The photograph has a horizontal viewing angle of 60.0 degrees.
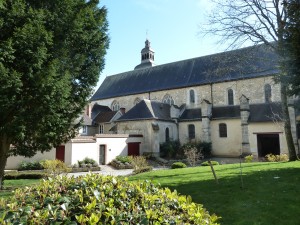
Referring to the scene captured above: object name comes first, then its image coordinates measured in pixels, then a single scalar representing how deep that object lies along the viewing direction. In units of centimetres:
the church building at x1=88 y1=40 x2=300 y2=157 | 2723
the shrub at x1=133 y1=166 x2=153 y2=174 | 1751
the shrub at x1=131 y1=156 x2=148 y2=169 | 1982
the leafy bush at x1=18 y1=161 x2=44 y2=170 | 2108
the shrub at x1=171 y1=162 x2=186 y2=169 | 1919
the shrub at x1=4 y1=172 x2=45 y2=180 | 1656
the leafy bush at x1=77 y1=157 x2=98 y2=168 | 2261
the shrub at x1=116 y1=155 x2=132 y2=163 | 2502
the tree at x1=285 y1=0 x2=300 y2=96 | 956
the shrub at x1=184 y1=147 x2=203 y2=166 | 2212
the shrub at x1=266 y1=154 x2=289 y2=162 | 1958
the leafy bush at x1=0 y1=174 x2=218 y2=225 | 206
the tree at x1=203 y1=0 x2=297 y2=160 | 1614
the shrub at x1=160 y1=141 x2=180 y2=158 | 2867
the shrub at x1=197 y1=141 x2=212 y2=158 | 2864
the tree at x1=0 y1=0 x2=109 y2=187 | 942
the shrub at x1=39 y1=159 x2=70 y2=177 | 1455
